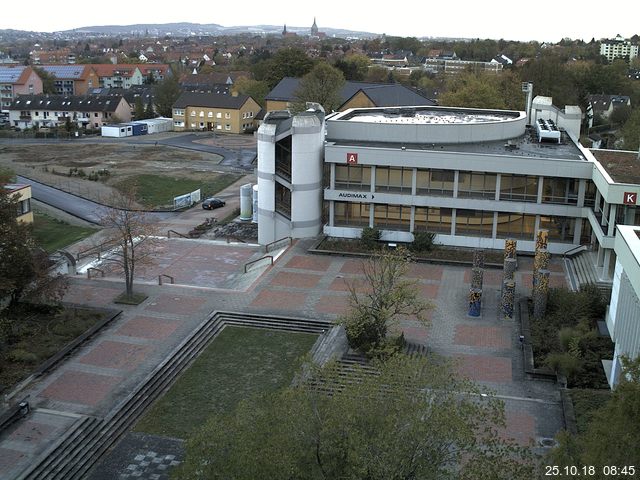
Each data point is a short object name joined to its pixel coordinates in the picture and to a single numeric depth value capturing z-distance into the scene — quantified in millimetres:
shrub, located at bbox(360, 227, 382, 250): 43344
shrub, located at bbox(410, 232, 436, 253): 42719
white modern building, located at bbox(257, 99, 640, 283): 41750
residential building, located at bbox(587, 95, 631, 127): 101250
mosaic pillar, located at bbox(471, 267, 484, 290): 33594
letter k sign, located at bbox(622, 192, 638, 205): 34344
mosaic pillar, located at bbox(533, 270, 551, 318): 32625
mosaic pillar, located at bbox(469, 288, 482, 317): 33219
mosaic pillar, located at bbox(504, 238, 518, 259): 35469
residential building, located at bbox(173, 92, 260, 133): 104000
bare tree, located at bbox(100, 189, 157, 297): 34969
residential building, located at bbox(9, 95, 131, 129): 110938
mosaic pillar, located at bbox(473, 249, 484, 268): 37125
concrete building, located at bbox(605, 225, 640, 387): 23094
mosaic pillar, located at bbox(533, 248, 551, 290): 33169
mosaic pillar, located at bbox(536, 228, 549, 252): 34312
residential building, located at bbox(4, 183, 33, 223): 43375
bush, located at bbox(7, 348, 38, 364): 28203
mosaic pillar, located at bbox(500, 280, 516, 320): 33125
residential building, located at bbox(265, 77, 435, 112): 87688
